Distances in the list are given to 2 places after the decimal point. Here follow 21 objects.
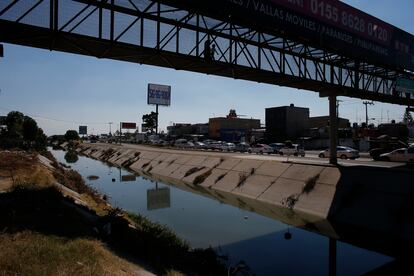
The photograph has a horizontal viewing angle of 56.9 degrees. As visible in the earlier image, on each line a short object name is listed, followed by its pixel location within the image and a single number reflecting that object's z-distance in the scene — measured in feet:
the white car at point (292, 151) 191.37
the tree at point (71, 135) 560.20
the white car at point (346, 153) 160.15
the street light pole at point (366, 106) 351.21
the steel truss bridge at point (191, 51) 49.62
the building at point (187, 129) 519.64
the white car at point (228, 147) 245.86
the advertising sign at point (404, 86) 103.91
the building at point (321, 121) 376.27
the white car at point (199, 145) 269.23
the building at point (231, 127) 409.90
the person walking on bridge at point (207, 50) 63.72
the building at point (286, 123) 323.16
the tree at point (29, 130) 276.41
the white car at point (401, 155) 133.49
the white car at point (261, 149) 213.87
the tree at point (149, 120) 477.77
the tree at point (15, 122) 265.54
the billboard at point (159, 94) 387.34
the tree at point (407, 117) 546.26
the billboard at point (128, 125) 507.96
